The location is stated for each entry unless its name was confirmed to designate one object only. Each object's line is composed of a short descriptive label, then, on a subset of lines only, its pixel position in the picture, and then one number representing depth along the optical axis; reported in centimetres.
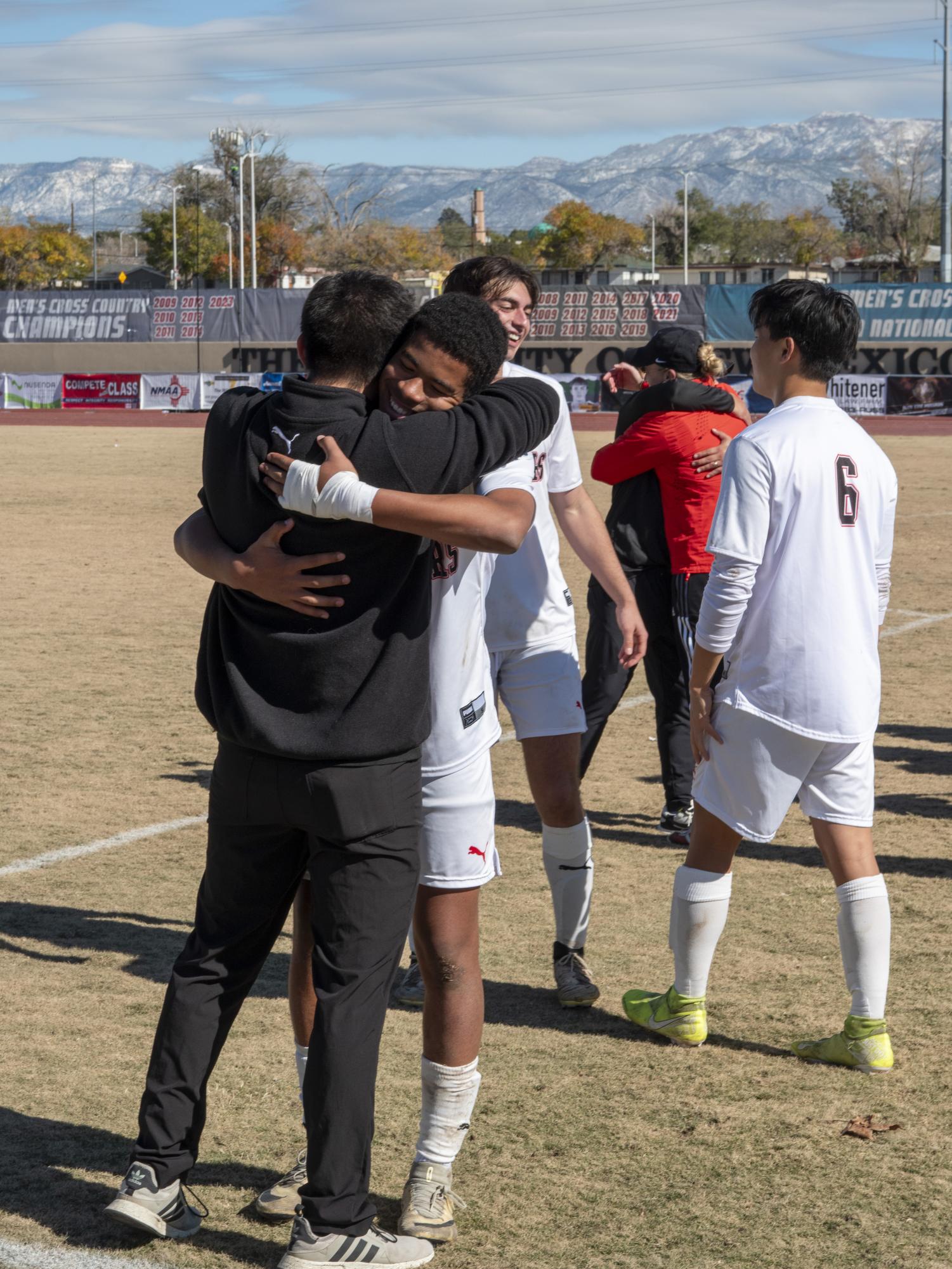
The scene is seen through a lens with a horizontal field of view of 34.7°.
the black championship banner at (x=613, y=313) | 4909
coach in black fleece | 291
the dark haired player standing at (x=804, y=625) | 387
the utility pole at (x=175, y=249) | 8700
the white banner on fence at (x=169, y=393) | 4500
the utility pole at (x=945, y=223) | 5784
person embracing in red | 623
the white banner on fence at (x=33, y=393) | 4712
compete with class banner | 4666
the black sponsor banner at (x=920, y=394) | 3878
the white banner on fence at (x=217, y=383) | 4209
